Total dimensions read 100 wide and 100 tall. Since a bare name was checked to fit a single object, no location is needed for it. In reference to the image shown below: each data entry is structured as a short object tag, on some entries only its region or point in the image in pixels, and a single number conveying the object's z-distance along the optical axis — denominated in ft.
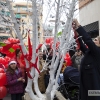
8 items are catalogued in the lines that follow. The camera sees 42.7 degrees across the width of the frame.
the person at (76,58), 10.87
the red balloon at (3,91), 8.94
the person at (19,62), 9.36
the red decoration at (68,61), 12.21
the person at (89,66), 5.03
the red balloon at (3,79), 8.77
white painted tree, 5.57
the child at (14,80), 8.79
